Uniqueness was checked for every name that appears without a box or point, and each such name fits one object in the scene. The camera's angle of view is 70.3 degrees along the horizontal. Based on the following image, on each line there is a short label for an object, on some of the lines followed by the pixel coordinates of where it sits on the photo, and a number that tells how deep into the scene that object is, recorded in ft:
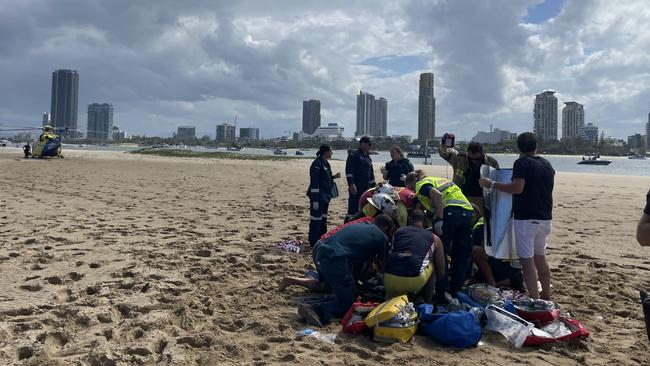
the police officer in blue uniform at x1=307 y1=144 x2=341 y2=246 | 24.49
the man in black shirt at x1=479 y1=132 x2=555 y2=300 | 15.71
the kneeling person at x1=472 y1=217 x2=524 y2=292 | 18.01
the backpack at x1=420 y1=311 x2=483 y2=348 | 12.72
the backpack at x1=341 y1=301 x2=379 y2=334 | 13.37
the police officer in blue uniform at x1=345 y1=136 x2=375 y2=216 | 26.48
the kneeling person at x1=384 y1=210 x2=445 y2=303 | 14.47
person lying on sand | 17.31
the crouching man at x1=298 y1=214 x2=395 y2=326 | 14.96
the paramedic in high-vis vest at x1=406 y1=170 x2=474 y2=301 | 16.20
